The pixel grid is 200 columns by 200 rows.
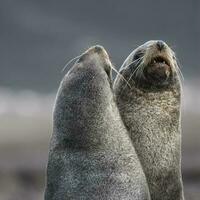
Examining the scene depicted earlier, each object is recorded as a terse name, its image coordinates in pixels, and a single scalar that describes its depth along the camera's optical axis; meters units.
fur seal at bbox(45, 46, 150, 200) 16.39
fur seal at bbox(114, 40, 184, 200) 17.38
